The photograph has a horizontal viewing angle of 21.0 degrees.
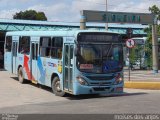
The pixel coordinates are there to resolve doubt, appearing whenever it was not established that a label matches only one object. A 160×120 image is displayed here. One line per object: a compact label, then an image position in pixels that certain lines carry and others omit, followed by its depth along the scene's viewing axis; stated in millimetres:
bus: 16781
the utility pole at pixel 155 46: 35406
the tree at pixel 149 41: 41656
